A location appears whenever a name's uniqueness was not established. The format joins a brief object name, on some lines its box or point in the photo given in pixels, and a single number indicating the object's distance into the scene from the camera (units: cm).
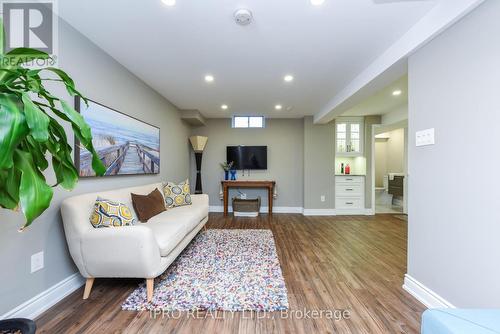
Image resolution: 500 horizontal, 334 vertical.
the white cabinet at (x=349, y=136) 522
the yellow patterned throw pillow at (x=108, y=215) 177
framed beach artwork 200
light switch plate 168
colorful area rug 168
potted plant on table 513
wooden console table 485
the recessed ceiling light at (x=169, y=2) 156
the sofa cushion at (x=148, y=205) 244
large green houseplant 74
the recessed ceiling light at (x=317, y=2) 156
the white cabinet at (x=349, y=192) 508
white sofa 166
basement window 529
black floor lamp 485
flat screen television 520
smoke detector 167
